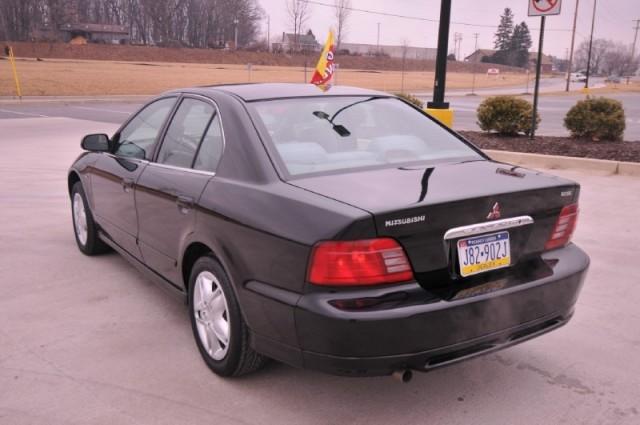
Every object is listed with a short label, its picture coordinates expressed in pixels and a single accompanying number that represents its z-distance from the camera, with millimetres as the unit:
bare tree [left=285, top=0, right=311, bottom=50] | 91200
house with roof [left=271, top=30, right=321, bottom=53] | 85250
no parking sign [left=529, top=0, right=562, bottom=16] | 10312
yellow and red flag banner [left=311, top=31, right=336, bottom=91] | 12531
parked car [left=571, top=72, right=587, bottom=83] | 86594
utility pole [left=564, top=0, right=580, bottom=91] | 55072
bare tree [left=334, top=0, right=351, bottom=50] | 83438
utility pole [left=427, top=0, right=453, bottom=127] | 11389
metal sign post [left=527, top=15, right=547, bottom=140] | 10906
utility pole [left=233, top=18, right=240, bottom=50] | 103488
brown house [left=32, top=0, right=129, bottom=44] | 81488
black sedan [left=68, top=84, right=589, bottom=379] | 2531
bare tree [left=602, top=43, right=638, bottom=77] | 137125
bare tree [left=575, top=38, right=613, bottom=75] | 142750
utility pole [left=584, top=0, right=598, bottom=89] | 59638
